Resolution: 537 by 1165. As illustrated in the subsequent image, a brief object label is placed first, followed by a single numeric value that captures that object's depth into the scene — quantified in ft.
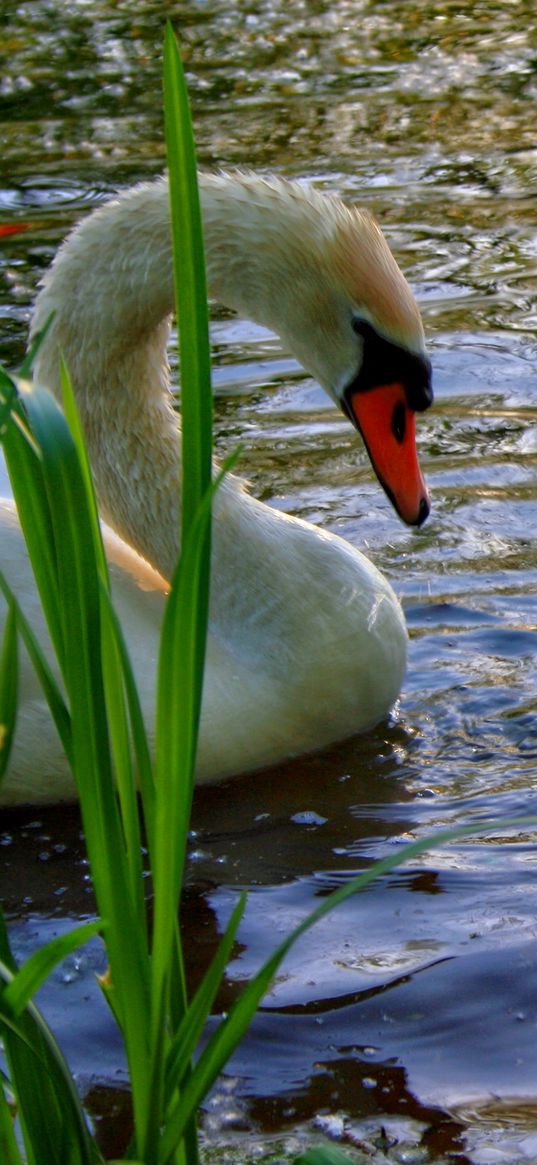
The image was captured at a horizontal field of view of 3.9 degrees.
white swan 14.16
